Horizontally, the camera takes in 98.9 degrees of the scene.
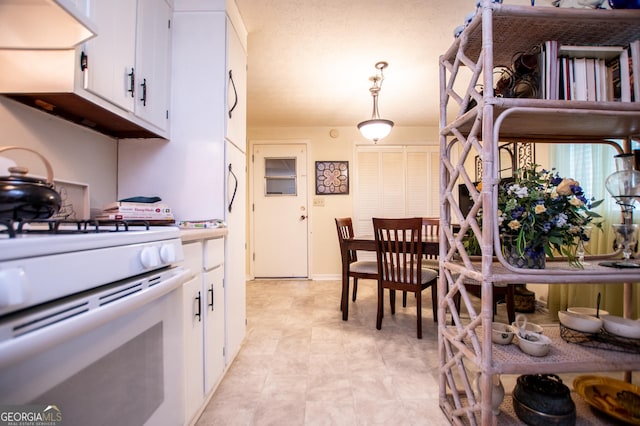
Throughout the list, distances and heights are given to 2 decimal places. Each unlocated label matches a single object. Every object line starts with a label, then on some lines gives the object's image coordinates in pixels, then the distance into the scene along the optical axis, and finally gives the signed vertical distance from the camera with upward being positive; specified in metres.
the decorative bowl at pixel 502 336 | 1.19 -0.51
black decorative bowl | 1.10 -0.76
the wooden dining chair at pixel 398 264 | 2.20 -0.38
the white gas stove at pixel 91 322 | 0.44 -0.21
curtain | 2.08 +0.06
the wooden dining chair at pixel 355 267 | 2.54 -0.47
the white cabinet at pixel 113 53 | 1.08 +0.70
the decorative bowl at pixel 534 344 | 1.08 -0.50
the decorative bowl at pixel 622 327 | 1.12 -0.45
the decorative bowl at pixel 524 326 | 1.22 -0.49
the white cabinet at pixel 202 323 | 1.18 -0.51
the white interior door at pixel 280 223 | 4.32 -0.08
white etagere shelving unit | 1.01 +0.30
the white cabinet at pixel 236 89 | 1.69 +0.87
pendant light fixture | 2.73 +0.95
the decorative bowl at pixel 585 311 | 1.33 -0.45
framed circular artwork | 4.32 +0.64
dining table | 2.52 -0.32
